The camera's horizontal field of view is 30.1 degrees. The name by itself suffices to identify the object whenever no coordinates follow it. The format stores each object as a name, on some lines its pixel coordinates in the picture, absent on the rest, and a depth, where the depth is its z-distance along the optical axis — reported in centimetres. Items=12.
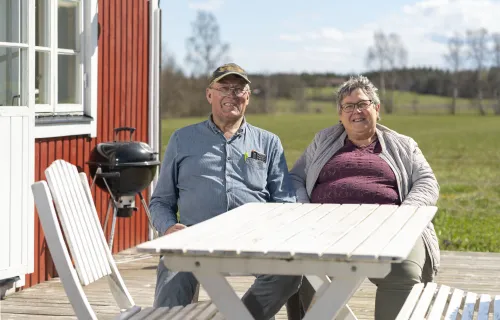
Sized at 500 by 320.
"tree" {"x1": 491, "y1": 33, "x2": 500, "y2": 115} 8335
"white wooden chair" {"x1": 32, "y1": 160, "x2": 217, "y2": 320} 327
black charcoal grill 696
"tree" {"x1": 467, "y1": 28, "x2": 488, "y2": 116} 9088
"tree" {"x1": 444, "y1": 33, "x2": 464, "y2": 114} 9088
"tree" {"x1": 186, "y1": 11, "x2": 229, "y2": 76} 8094
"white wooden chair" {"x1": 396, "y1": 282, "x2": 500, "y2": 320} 365
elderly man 428
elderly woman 455
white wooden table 285
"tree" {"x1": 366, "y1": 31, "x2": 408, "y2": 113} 9550
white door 583
